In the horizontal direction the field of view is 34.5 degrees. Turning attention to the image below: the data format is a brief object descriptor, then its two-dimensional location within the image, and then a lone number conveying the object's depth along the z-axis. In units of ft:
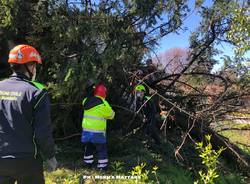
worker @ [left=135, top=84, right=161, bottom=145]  28.30
